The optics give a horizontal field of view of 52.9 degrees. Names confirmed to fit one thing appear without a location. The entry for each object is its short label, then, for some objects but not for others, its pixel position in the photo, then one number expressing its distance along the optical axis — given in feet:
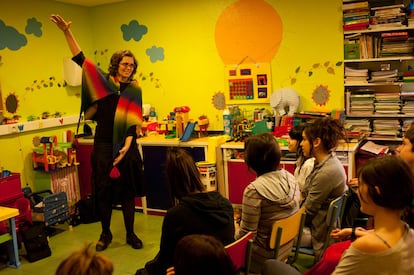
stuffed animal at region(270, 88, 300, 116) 13.30
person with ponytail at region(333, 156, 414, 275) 4.22
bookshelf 11.77
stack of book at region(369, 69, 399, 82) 12.05
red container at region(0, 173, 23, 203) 11.67
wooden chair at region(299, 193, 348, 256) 7.27
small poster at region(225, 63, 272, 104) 13.99
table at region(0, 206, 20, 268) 10.18
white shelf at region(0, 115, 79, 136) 13.14
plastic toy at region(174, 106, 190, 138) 13.98
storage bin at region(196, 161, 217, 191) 12.55
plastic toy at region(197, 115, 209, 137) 14.14
